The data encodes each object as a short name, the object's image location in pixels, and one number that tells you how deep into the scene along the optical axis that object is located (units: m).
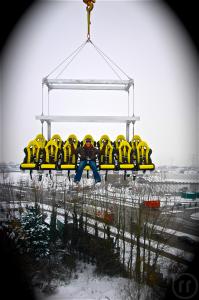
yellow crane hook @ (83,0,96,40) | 5.27
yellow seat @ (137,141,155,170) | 4.78
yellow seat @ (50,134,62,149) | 4.88
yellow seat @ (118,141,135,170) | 4.75
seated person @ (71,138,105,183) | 4.74
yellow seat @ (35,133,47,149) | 4.92
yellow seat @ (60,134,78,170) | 4.64
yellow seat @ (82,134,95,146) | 5.00
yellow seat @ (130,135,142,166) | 4.86
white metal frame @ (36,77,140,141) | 5.06
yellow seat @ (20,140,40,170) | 4.68
